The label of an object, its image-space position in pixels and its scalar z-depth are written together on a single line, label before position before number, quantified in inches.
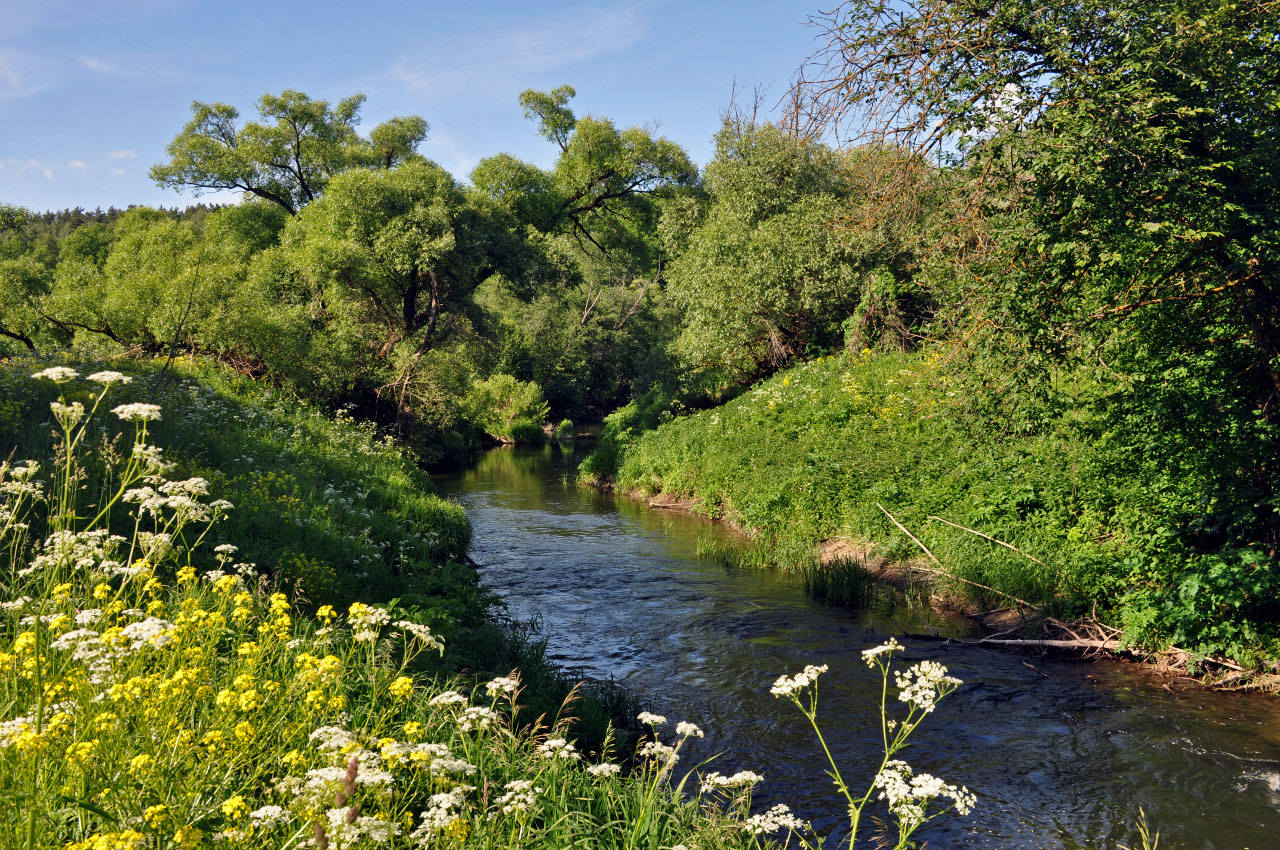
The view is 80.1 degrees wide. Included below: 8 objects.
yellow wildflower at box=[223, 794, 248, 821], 104.8
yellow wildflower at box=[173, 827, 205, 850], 104.3
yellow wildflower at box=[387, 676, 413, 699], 144.4
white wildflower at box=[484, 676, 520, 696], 159.6
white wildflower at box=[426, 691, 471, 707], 160.4
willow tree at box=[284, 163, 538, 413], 999.0
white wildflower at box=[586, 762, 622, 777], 146.0
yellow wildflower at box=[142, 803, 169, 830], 100.4
